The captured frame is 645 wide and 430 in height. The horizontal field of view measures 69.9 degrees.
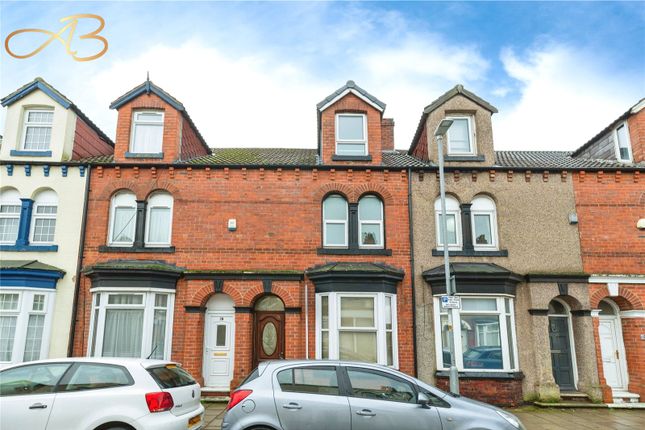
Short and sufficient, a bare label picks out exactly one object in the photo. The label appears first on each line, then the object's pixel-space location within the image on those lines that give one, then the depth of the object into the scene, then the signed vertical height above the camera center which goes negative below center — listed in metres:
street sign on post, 10.44 +0.42
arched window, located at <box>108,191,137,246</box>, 13.50 +2.96
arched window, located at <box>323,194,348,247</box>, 13.65 +2.90
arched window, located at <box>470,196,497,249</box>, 13.67 +2.88
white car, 6.52 -1.07
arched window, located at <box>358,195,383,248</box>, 13.62 +2.87
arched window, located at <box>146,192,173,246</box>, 13.57 +2.94
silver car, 6.58 -1.17
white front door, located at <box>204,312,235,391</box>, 12.64 -0.80
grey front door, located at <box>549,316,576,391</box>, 12.95 -0.87
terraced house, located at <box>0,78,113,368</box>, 12.36 +2.94
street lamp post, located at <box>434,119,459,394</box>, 10.09 +1.03
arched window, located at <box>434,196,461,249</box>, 13.62 +2.89
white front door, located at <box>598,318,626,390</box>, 12.89 -0.90
